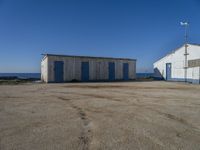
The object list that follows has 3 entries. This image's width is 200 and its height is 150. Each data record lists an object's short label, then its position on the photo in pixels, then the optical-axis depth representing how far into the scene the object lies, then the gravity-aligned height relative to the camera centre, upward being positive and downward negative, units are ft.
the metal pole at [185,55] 62.83 +6.69
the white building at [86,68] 60.80 +2.71
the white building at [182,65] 59.37 +4.50
